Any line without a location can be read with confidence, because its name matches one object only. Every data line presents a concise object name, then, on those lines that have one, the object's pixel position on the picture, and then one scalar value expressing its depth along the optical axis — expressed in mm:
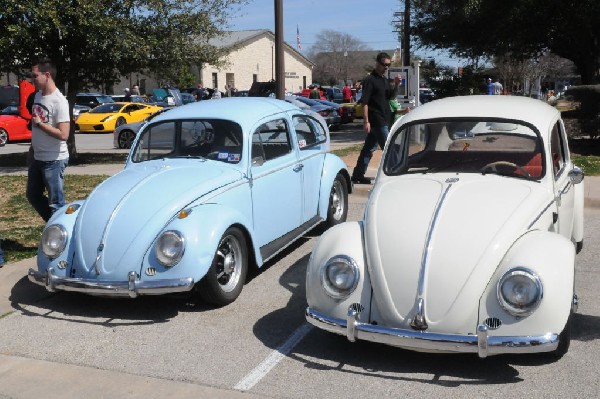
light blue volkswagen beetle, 5387
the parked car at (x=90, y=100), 36312
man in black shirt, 10503
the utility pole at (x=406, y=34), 24453
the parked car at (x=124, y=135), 19719
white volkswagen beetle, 4188
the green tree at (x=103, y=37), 13508
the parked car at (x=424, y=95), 37084
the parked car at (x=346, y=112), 27609
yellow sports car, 27766
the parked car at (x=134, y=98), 34709
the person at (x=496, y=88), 26916
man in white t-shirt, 6758
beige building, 61638
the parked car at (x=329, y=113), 24969
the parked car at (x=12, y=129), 22828
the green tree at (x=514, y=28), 19031
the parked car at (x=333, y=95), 45238
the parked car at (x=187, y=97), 37725
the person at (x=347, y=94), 39594
